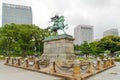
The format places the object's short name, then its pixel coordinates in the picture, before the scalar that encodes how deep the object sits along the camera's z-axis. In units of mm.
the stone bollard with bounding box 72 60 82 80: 4852
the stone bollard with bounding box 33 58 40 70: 7463
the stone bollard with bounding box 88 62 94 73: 6201
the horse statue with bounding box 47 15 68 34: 9664
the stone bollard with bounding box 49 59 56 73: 6151
